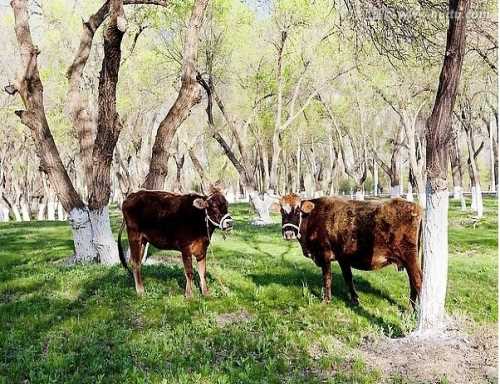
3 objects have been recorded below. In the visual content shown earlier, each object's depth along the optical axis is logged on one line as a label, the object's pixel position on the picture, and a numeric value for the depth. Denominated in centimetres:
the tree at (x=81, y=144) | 1412
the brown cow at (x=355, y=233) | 937
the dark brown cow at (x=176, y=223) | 1038
